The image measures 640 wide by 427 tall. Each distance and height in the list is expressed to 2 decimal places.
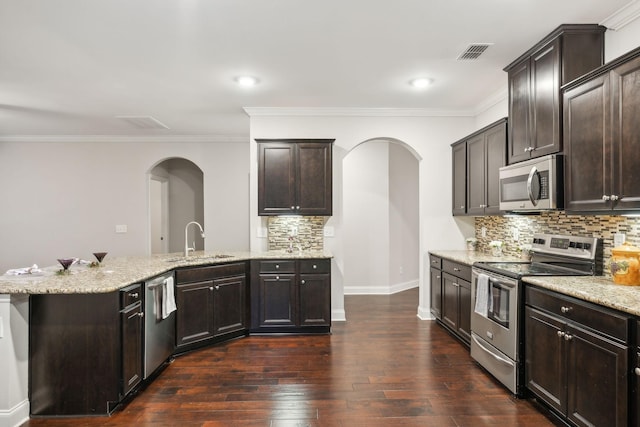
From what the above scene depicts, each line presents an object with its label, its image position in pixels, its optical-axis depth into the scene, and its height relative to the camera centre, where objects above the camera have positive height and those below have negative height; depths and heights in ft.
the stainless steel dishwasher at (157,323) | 9.96 -3.09
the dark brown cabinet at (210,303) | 12.16 -3.06
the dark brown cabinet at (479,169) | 12.20 +1.58
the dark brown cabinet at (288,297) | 14.03 -3.10
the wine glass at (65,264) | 10.00 -1.32
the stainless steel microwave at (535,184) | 9.04 +0.74
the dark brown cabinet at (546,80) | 9.00 +3.39
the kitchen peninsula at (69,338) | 8.05 -2.78
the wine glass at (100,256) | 11.21 -1.25
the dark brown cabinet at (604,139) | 7.04 +1.52
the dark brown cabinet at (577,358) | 6.30 -2.79
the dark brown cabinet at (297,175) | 14.89 +1.52
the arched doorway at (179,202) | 25.26 +0.81
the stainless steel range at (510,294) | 9.13 -2.10
